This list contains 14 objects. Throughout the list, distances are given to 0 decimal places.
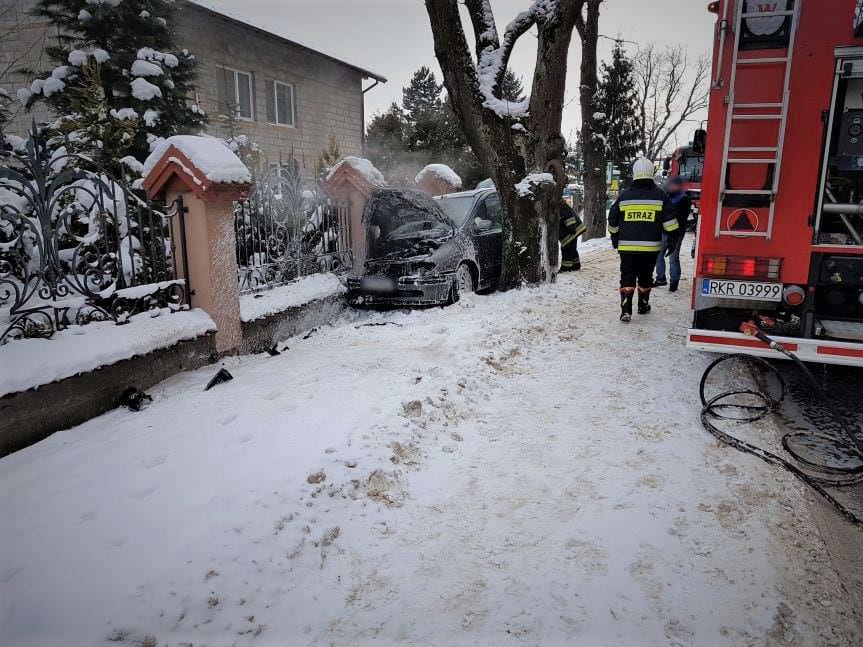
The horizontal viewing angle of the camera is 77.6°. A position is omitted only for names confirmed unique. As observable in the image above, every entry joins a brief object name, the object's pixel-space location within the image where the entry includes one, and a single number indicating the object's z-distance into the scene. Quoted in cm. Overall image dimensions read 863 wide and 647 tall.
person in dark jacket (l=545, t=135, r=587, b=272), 880
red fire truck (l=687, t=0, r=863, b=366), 409
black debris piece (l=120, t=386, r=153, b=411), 413
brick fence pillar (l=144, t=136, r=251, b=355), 494
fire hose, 333
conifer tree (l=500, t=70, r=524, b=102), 3930
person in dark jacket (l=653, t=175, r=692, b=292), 841
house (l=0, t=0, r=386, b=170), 1300
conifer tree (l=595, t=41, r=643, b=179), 2986
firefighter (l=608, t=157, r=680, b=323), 693
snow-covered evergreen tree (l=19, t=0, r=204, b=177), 812
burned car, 751
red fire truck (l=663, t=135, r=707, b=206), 1852
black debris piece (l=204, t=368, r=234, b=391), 459
